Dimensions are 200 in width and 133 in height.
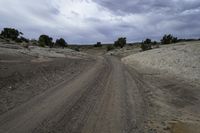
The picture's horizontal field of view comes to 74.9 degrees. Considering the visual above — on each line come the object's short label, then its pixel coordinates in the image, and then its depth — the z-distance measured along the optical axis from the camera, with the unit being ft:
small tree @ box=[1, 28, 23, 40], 152.41
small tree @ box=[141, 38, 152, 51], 128.87
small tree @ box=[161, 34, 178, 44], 173.49
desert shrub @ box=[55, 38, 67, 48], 212.21
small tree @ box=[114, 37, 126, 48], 214.59
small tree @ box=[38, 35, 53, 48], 179.57
